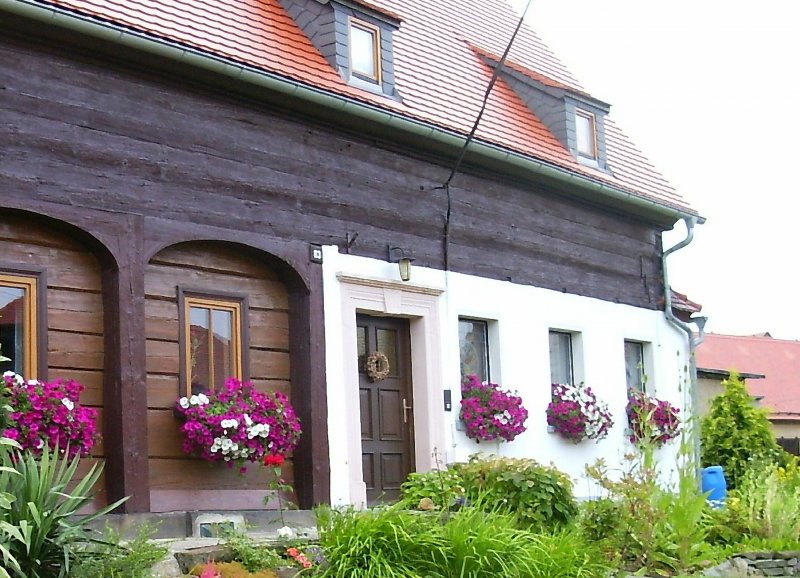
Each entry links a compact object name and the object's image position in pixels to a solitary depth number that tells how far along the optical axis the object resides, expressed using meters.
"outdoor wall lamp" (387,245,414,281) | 13.11
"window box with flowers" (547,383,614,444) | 15.18
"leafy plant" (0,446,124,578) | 7.76
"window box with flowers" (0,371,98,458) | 9.34
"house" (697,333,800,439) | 36.94
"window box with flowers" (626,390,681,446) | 16.49
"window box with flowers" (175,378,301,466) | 10.85
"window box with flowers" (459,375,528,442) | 13.89
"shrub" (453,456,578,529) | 10.78
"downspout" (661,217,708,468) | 17.11
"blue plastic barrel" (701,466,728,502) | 16.50
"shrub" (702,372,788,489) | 19.22
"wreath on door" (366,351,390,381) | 13.16
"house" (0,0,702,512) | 10.40
